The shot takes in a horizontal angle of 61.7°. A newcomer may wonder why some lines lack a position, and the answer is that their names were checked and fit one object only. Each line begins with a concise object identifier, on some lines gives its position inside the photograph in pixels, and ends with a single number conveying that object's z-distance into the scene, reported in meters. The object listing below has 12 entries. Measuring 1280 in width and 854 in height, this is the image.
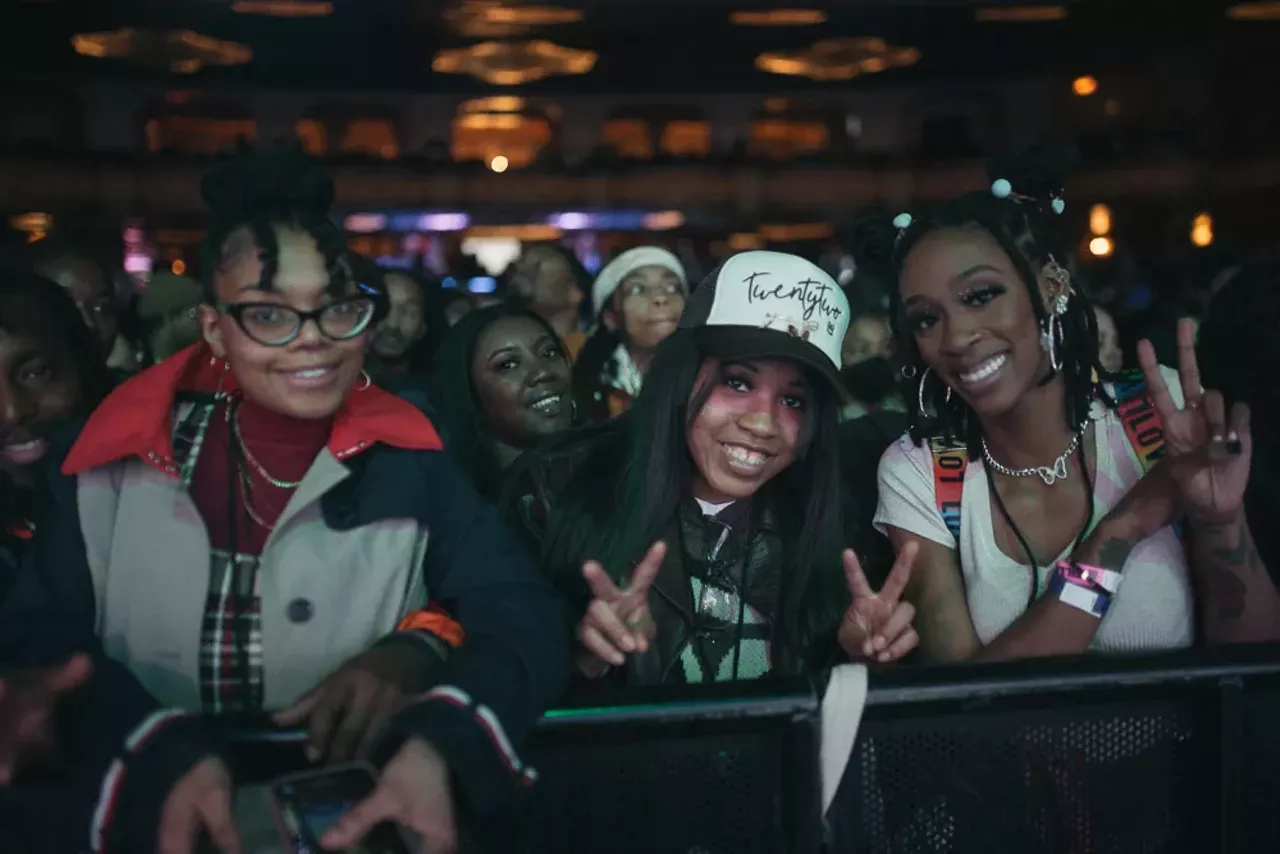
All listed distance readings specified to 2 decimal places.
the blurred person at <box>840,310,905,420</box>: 4.51
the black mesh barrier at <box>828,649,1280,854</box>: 1.36
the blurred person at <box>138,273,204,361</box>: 4.27
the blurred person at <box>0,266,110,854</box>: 1.20
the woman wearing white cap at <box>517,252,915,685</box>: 1.99
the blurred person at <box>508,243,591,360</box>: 5.34
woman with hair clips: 1.89
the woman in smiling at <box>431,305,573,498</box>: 3.34
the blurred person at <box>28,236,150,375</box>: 3.88
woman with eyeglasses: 1.62
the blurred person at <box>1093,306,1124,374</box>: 3.94
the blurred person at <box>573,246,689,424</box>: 4.72
